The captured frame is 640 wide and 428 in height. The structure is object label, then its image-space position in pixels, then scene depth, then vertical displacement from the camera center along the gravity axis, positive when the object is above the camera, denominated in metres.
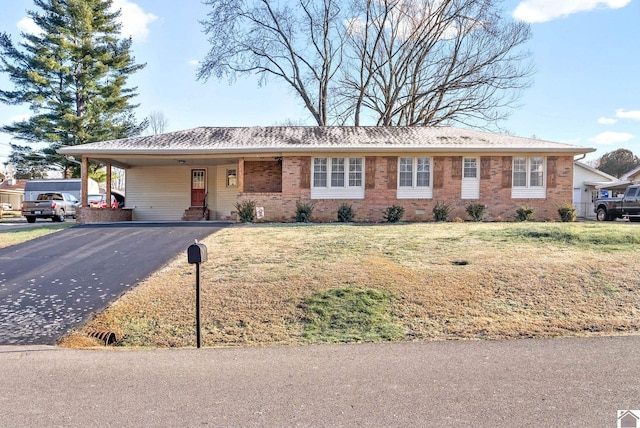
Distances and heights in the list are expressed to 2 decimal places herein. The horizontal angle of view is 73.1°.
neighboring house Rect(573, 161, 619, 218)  30.48 +1.83
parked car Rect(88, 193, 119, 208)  26.69 +0.09
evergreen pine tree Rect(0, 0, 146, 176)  32.81 +9.34
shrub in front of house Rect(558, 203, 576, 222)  17.34 -0.18
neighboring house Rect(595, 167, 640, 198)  29.07 +1.64
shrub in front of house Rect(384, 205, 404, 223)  16.92 -0.31
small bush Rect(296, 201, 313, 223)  16.86 -0.37
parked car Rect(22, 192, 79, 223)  21.33 -0.37
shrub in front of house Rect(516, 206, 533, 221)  17.19 -0.24
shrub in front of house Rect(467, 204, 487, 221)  17.27 -0.16
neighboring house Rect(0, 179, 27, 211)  49.31 +0.70
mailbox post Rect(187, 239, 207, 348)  5.50 -0.68
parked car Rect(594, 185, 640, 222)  19.50 +0.12
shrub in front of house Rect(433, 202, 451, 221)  17.11 -0.25
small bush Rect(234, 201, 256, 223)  16.77 -0.31
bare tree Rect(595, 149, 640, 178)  53.47 +5.96
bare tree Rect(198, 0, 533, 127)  29.28 +9.98
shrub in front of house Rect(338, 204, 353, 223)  17.03 -0.35
